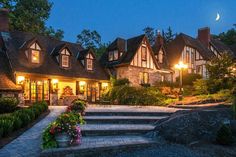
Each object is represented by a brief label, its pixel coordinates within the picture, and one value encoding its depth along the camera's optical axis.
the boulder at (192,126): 5.40
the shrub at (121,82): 16.65
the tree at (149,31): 35.82
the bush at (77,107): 7.35
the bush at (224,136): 5.40
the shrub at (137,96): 12.89
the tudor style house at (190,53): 22.29
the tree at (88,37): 28.80
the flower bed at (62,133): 4.32
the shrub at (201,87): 12.98
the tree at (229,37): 31.90
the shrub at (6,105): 10.31
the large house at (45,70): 13.50
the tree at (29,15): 19.02
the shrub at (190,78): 19.35
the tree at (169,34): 35.54
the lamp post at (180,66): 12.56
